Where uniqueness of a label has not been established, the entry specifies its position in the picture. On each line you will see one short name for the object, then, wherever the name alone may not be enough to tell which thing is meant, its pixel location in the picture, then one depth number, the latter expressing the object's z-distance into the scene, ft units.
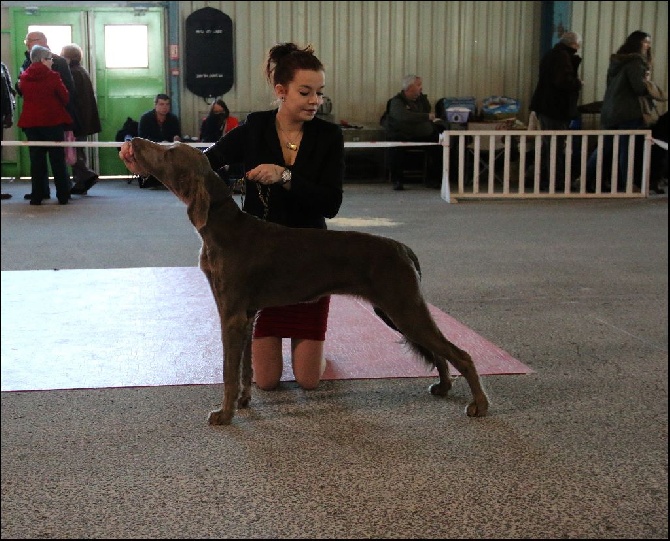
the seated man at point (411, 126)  29.04
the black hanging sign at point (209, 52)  33.22
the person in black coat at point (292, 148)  6.81
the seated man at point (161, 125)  26.35
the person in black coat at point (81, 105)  24.76
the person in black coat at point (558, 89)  26.50
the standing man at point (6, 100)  23.17
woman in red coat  21.97
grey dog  6.31
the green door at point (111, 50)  32.73
